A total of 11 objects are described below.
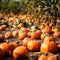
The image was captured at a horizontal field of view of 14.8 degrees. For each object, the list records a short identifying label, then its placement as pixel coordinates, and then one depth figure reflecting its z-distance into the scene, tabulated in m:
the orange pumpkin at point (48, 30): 7.80
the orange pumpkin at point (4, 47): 5.10
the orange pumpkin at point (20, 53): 4.85
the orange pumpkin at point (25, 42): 5.93
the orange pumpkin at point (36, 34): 7.19
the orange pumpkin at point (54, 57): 3.62
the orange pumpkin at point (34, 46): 5.52
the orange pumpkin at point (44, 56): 3.90
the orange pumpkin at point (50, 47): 5.12
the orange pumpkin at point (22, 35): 7.33
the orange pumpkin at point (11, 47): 5.18
